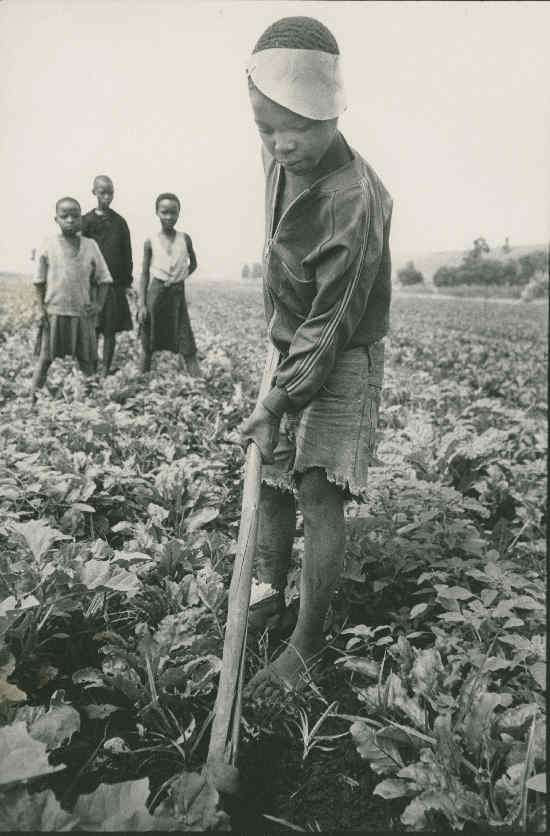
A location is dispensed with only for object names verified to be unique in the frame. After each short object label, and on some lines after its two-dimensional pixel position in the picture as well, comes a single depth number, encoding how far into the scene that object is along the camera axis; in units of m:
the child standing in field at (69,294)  4.89
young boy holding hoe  1.46
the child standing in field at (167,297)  5.97
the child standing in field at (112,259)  5.43
